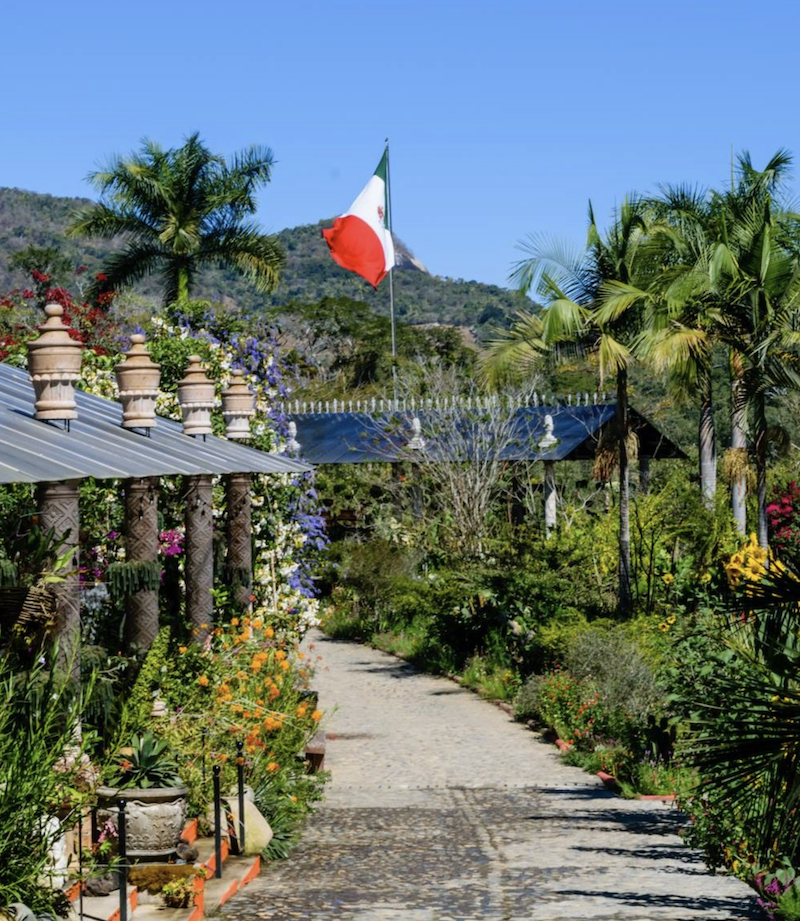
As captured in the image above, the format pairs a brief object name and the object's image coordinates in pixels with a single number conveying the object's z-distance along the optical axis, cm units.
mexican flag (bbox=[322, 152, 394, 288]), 3541
